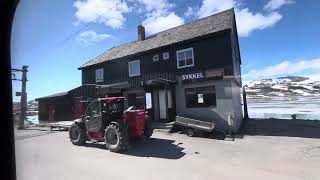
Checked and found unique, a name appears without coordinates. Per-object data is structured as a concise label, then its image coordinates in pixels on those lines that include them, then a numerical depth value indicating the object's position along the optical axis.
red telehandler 6.36
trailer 8.05
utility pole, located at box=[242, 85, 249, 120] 13.78
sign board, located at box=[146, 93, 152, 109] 10.91
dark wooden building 9.13
